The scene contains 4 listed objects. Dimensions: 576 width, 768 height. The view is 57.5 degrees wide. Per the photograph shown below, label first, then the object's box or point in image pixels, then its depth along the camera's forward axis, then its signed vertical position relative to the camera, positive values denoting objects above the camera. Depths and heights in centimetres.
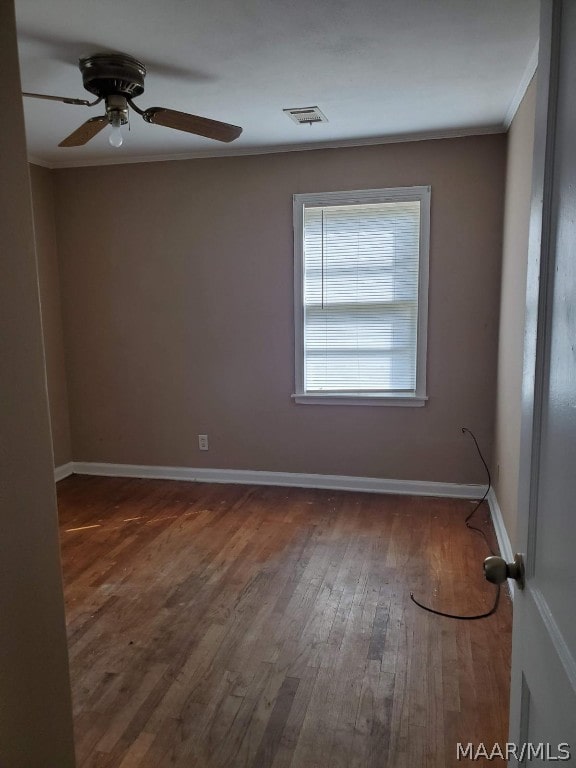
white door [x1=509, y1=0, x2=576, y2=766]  78 -21
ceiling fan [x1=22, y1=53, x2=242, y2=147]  234 +100
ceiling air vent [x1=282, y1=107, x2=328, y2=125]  306 +114
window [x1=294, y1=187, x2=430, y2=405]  378 +9
